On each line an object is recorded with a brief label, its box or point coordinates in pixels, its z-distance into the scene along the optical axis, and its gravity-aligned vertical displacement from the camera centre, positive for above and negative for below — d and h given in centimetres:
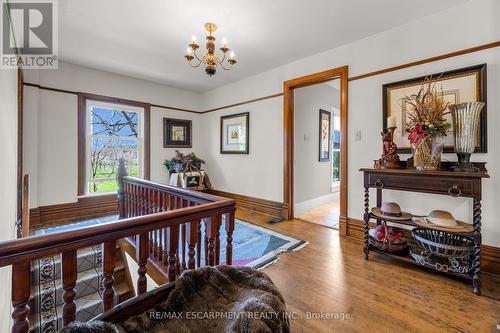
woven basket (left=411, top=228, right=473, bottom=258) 188 -68
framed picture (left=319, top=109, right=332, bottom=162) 468 +66
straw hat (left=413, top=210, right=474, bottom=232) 185 -49
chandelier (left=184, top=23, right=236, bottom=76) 233 +114
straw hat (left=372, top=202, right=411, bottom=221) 219 -47
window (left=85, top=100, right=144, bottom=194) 390 +44
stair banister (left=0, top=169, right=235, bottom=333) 81 -33
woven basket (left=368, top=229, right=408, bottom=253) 223 -79
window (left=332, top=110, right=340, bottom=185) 518 +37
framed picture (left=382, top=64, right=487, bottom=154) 206 +72
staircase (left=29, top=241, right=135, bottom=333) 220 -132
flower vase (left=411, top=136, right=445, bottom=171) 204 +12
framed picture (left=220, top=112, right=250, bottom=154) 435 +66
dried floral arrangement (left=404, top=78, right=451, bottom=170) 201 +32
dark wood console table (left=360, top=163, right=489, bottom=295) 177 -17
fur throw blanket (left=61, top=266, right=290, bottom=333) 88 -62
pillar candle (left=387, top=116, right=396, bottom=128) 230 +45
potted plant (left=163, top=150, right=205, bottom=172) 468 +7
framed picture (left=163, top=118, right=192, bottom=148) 477 +73
